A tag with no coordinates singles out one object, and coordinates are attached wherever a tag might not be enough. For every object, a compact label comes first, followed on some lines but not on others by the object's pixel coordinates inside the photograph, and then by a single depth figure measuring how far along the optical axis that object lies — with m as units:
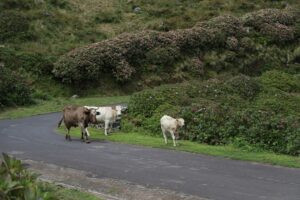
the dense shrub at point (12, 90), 36.31
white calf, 20.70
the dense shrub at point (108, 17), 60.47
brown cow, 22.48
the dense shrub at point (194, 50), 43.91
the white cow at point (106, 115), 24.45
